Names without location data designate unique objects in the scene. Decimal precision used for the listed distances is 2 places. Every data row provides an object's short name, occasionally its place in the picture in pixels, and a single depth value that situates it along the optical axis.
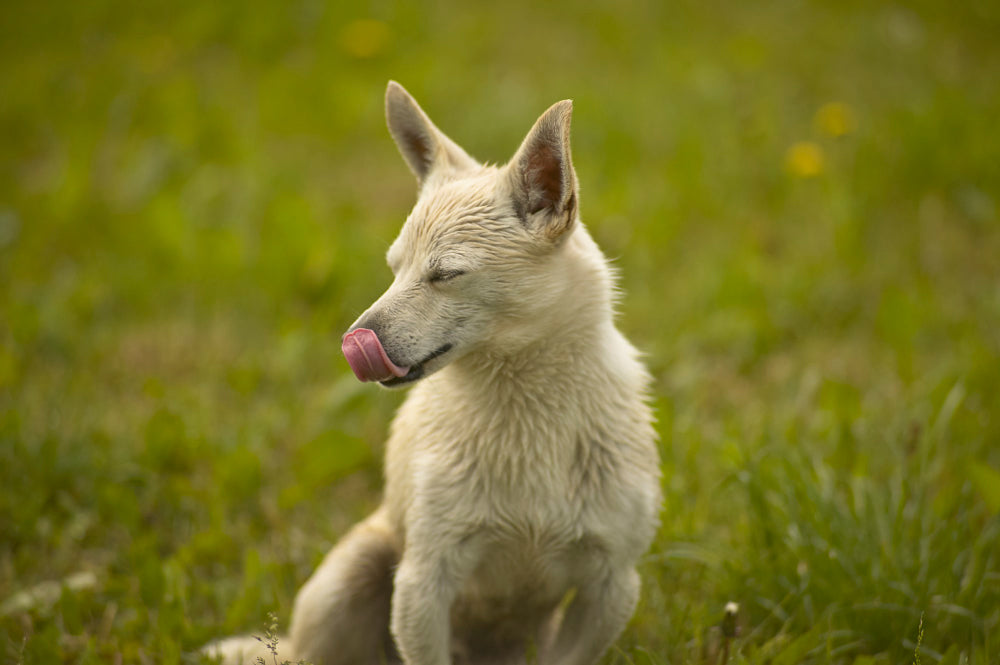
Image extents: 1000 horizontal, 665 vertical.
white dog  3.96
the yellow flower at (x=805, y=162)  9.02
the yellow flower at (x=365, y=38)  12.37
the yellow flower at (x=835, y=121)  9.37
